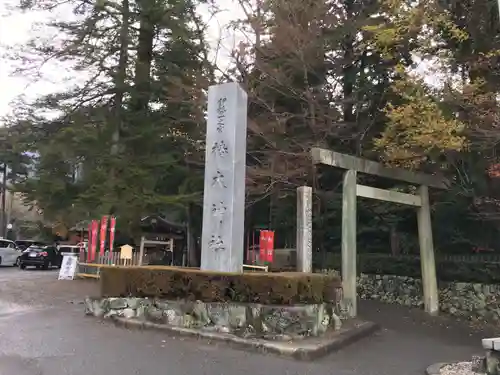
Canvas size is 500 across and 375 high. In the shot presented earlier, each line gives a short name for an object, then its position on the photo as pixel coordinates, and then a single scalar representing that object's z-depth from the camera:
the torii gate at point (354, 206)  11.49
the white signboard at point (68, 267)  17.09
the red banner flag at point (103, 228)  16.58
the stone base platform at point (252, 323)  7.51
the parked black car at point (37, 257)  24.33
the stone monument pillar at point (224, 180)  9.13
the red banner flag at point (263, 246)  15.74
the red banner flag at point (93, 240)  16.92
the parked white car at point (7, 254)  25.66
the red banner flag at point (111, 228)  16.62
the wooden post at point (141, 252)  17.83
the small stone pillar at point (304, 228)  11.45
